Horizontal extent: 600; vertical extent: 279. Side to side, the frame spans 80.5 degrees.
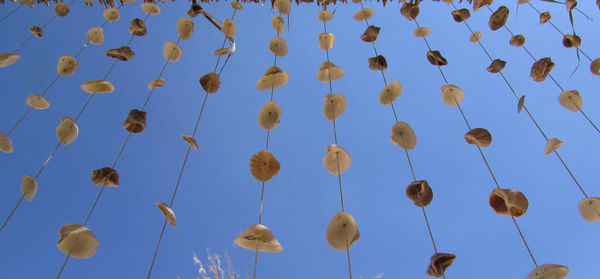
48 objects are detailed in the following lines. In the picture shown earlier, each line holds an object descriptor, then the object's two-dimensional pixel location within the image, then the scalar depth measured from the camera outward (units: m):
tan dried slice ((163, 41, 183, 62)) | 1.40
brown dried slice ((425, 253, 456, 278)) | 0.82
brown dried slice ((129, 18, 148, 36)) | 1.52
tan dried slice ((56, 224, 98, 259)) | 0.84
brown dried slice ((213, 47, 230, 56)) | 1.27
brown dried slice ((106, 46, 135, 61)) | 1.39
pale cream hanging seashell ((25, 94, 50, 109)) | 1.34
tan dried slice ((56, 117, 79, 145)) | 1.19
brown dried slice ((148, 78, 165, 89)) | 1.31
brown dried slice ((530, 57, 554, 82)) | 1.31
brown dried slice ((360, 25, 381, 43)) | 1.47
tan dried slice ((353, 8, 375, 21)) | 1.58
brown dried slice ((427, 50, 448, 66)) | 1.41
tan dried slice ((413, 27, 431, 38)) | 1.59
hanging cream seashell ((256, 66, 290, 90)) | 1.18
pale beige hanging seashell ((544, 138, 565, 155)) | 1.11
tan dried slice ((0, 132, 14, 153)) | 1.11
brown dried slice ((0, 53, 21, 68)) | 1.34
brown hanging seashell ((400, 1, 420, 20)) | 1.57
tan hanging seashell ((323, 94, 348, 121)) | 1.18
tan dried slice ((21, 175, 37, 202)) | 1.04
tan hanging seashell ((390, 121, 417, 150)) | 1.14
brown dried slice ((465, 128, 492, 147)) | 1.15
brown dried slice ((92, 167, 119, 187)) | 1.08
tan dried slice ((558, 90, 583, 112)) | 1.28
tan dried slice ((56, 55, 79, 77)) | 1.43
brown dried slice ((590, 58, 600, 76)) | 1.33
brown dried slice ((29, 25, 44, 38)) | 1.58
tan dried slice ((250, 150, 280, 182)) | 1.02
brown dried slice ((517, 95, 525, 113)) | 1.17
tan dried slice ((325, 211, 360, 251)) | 0.86
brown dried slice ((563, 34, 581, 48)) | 1.40
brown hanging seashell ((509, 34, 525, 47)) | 1.53
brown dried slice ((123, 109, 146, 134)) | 1.19
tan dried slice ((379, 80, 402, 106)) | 1.26
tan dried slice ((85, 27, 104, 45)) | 1.61
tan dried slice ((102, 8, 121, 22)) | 1.68
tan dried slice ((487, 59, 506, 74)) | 1.44
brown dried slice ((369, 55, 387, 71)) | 1.37
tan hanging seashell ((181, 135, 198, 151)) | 1.01
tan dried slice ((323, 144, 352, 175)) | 1.00
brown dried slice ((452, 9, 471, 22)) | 1.56
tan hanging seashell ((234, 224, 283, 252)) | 0.84
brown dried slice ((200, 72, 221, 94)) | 1.23
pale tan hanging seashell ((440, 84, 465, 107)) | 1.27
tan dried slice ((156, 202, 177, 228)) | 0.85
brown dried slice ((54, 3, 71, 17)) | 1.73
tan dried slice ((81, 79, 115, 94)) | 1.24
